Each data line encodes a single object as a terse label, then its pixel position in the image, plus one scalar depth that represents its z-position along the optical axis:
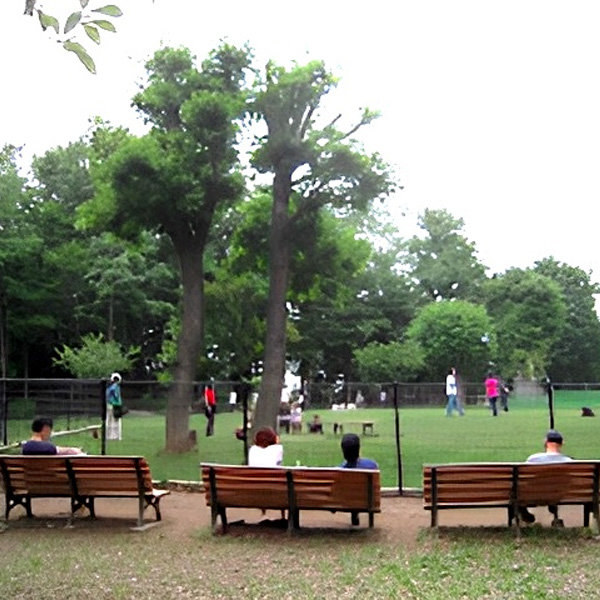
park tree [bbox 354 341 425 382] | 62.38
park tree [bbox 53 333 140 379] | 45.34
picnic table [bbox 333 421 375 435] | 21.17
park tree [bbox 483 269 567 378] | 77.44
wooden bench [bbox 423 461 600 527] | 10.38
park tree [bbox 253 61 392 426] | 23.58
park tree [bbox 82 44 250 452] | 23.31
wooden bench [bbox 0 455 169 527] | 11.54
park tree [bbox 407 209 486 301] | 82.25
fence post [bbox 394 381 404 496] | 14.80
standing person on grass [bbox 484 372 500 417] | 27.49
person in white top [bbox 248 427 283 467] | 12.02
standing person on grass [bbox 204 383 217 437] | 19.02
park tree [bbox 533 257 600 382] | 87.88
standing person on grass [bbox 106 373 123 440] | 19.28
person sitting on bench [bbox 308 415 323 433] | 20.97
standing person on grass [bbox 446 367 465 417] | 23.80
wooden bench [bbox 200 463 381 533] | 10.49
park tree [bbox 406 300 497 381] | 63.25
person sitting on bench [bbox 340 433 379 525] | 11.06
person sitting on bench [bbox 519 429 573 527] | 10.86
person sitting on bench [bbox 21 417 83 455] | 12.36
